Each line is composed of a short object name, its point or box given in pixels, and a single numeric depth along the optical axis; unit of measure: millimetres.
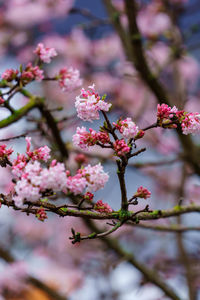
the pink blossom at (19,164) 1428
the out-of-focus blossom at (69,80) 1675
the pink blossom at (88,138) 1443
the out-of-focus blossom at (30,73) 1622
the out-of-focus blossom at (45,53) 1646
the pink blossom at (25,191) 1395
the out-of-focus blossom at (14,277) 4154
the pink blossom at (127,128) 1440
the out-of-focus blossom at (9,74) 1617
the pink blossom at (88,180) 1418
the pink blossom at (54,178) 1396
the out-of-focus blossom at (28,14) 6189
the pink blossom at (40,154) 1460
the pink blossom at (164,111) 1455
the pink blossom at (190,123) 1450
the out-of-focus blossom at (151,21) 5017
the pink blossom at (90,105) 1436
